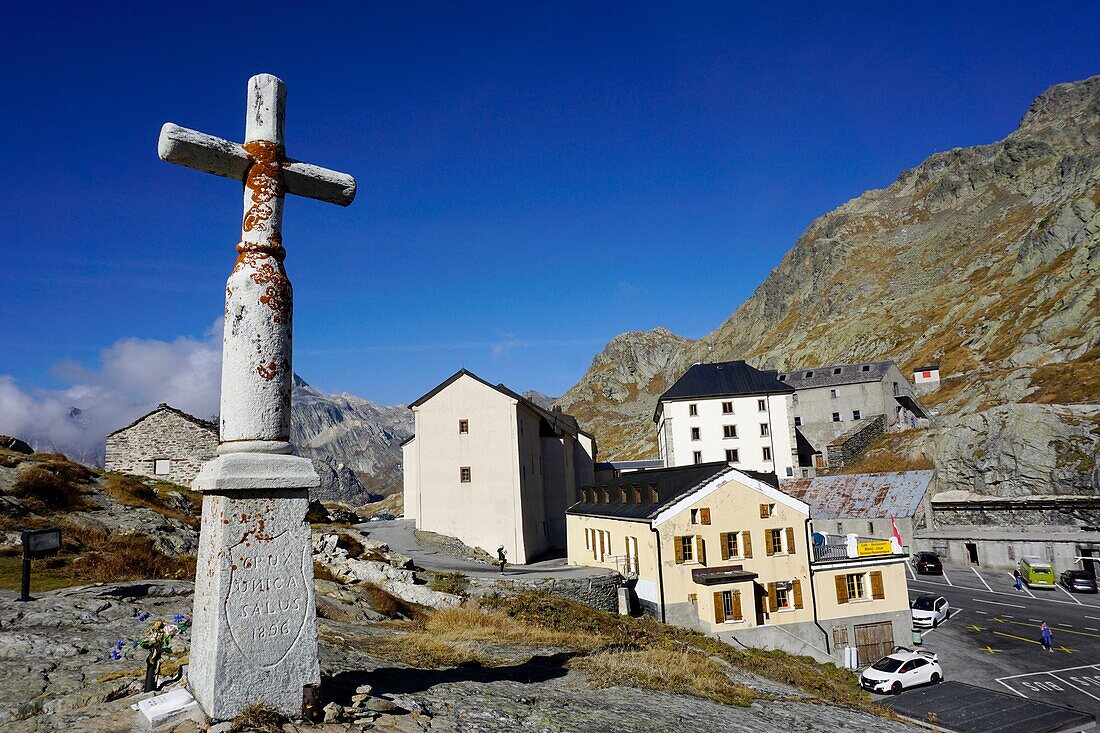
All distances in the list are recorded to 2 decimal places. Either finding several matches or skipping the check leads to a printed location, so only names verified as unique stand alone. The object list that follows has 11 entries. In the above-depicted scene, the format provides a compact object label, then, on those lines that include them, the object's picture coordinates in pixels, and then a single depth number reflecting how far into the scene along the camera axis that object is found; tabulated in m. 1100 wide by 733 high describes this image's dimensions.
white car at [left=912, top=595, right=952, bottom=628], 36.22
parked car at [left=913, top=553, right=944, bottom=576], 49.50
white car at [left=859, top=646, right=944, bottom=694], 26.53
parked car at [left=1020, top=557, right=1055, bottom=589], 43.44
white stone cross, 7.06
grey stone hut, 34.59
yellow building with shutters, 31.06
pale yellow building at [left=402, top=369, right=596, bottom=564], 40.50
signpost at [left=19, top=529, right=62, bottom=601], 12.40
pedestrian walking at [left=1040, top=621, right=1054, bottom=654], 31.45
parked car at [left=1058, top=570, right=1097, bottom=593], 41.84
